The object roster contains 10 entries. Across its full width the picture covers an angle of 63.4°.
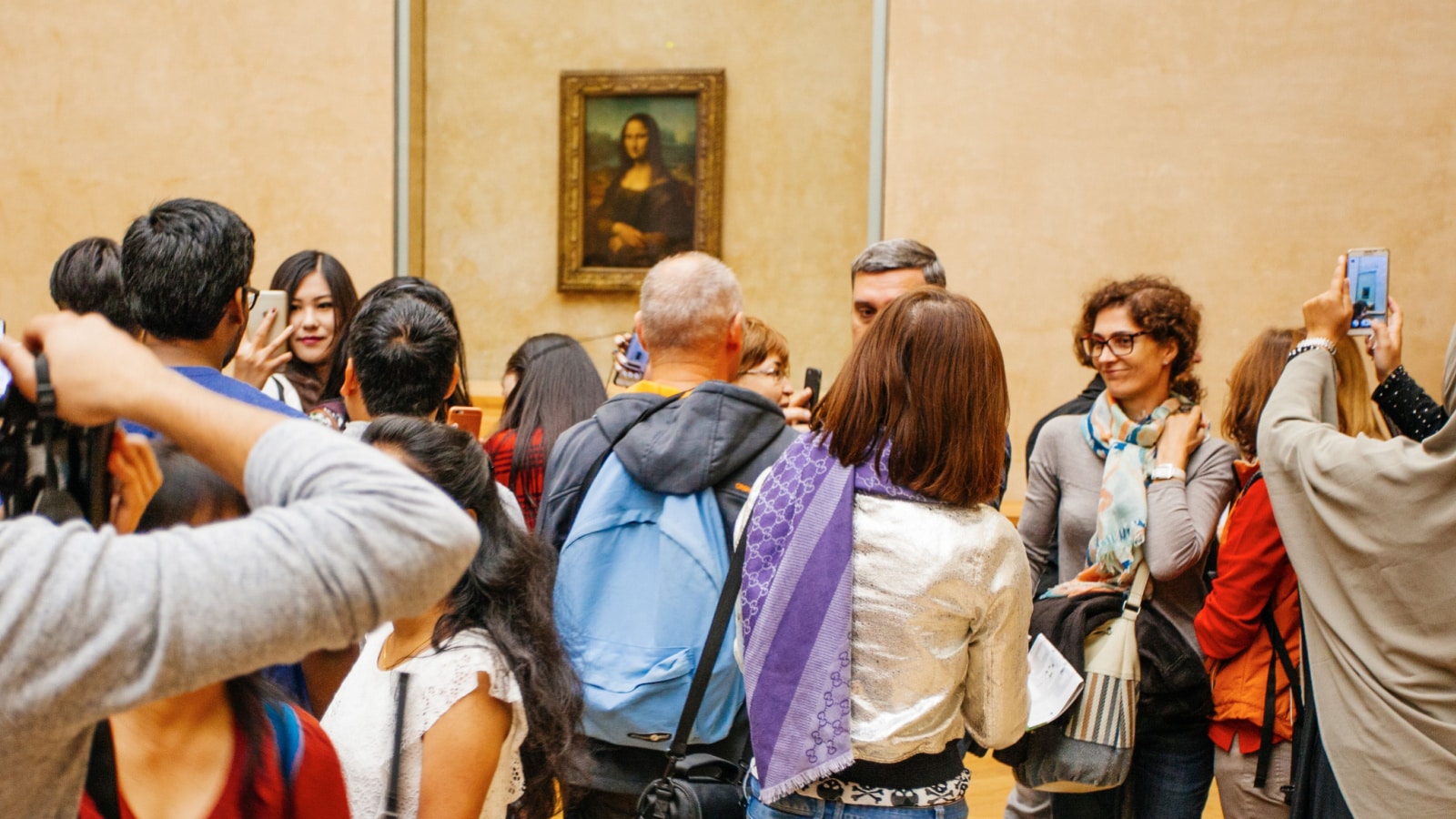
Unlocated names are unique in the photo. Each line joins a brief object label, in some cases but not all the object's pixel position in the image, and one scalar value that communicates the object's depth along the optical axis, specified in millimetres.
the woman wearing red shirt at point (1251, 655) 3018
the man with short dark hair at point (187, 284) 2424
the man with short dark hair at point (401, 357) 2918
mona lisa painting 9336
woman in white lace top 1944
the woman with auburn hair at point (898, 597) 2236
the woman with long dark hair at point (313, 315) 4609
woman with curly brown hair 3100
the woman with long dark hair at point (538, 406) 3811
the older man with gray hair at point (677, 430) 2771
